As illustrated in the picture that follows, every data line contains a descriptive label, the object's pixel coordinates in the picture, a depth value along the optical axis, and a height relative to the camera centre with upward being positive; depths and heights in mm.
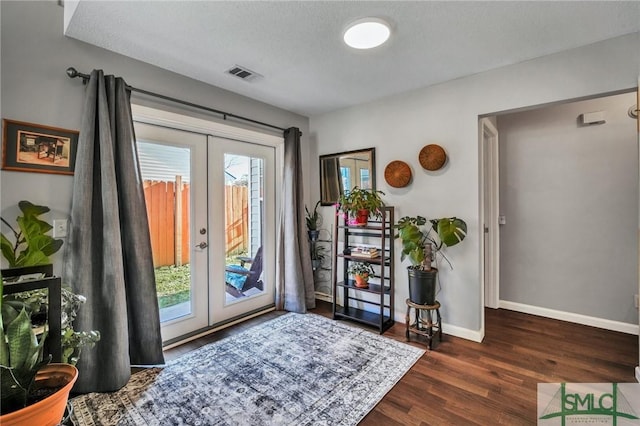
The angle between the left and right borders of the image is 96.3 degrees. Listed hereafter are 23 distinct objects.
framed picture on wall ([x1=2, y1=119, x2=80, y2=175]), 1757 +443
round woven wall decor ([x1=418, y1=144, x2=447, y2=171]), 2725 +541
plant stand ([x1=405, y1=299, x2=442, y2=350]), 2536 -1018
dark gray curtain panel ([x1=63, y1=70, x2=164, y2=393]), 1895 -208
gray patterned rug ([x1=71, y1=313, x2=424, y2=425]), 1690 -1175
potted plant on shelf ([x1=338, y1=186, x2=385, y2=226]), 2920 +90
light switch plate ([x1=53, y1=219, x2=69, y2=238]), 1906 -81
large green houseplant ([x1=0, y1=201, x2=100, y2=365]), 1479 -214
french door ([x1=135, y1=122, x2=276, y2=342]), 2539 -95
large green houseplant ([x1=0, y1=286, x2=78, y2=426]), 941 -586
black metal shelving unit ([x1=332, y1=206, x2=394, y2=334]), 2912 -696
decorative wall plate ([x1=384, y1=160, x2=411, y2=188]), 2954 +414
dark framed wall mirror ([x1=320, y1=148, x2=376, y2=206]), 3285 +496
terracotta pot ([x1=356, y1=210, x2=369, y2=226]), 2963 -37
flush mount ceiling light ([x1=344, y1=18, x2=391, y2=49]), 1833 +1218
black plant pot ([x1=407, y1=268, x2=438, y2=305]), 2561 -655
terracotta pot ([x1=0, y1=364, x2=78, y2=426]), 914 -643
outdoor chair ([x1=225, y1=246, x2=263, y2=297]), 3086 -690
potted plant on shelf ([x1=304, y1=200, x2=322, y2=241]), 3627 -105
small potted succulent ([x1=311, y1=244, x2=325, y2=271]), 3669 -538
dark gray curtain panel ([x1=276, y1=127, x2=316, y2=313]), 3326 -360
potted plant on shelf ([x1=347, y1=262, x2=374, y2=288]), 3029 -640
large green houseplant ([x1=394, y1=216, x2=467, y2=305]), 2482 -349
